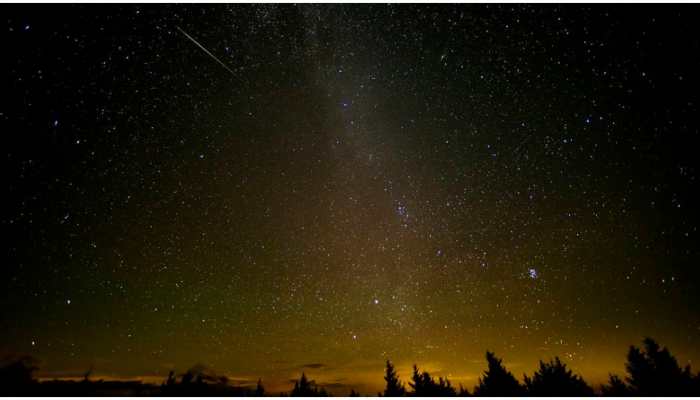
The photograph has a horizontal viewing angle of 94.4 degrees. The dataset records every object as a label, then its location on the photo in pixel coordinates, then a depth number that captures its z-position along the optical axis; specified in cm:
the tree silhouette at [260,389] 4971
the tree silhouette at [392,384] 2722
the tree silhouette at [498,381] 1845
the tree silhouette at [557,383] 1681
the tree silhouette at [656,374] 1490
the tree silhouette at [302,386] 3998
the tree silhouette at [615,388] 1791
